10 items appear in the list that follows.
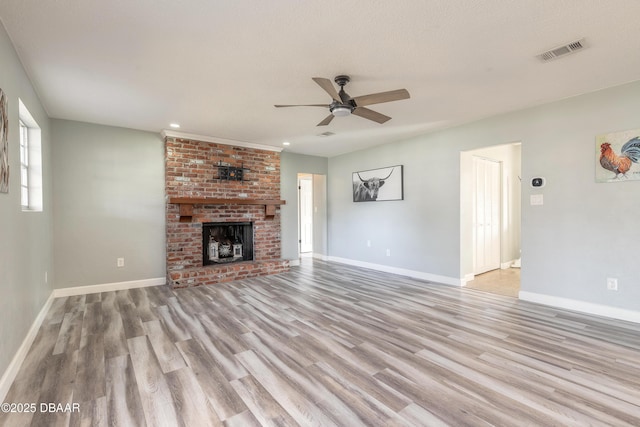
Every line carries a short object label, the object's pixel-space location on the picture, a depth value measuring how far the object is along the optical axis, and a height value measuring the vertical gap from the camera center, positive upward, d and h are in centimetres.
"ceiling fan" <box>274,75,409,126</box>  245 +100
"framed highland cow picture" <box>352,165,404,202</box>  529 +51
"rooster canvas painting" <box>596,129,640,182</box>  294 +54
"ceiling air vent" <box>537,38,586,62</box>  224 +127
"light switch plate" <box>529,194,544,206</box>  356 +12
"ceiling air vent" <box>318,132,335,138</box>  469 +127
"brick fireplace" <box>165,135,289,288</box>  464 +10
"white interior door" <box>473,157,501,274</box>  505 -8
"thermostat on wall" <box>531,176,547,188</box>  354 +34
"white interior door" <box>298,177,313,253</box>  831 -9
